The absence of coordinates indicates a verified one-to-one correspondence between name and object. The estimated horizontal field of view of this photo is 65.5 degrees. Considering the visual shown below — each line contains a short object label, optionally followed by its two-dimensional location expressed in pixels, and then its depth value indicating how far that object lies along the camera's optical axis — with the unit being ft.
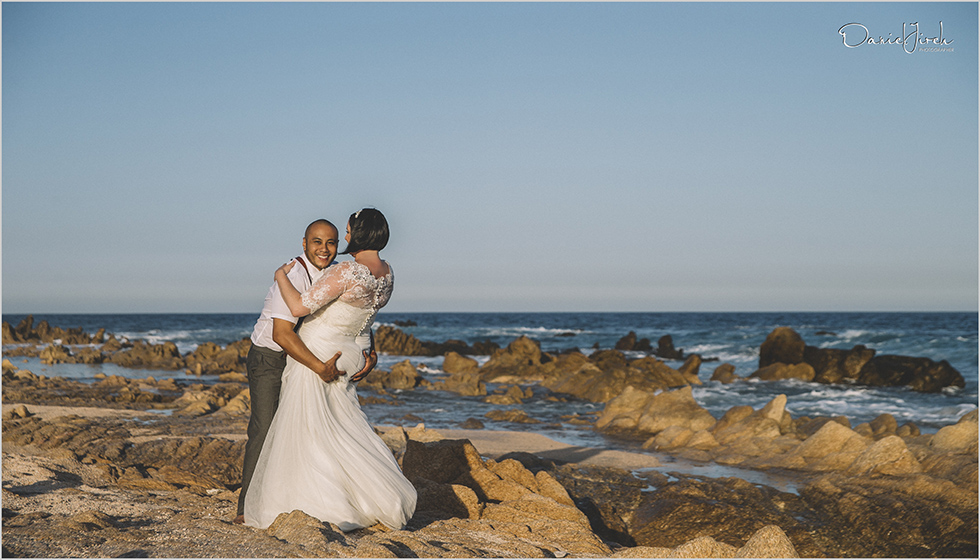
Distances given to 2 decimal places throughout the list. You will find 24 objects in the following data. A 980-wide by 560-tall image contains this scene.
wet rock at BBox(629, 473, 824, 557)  23.75
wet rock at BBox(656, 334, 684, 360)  116.06
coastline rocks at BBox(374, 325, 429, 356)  119.14
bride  15.67
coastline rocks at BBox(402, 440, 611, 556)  18.19
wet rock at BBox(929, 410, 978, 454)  31.73
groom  15.92
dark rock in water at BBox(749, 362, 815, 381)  82.74
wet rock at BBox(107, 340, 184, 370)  82.99
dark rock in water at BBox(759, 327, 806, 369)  89.40
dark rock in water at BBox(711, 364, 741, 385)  82.58
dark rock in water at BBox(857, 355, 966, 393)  75.20
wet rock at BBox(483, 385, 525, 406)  60.23
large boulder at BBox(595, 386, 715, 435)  45.06
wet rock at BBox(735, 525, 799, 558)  16.11
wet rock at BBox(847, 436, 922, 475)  29.78
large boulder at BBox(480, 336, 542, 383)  80.35
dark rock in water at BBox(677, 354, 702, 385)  81.55
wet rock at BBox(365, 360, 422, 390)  68.64
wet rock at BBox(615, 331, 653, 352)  131.64
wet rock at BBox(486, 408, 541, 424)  49.83
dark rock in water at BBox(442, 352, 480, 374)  85.46
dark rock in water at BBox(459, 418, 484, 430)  45.85
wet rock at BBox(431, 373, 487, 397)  65.82
